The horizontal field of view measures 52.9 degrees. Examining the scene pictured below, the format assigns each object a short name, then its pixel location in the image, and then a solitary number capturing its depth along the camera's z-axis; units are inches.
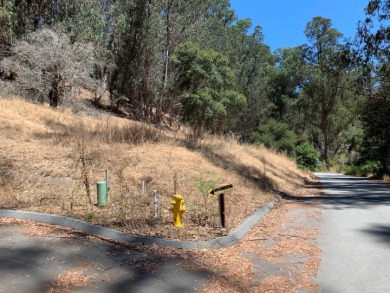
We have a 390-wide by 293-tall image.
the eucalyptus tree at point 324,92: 2251.5
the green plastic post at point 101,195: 317.7
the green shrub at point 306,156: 1767.7
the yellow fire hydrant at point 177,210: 275.6
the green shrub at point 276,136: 1758.1
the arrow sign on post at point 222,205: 289.4
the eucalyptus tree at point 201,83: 1282.0
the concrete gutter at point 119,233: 244.7
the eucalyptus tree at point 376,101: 649.6
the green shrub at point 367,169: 1492.4
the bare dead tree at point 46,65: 890.7
